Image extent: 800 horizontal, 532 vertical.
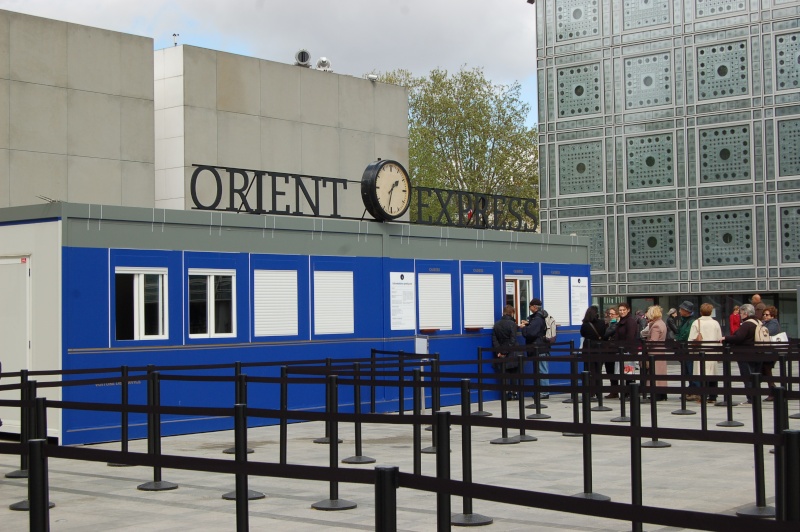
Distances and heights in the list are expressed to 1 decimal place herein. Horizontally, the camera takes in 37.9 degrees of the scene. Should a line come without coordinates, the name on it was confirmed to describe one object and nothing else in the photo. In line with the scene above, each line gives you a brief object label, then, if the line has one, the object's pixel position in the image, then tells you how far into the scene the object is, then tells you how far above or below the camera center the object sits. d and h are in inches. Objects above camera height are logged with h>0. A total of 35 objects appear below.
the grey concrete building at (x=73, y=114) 1270.9 +217.2
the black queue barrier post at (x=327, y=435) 624.6 -75.0
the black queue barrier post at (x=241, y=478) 287.1 -44.6
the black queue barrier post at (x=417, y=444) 437.1 -55.2
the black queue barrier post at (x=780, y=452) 292.0 -43.6
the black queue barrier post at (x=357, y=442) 516.0 -64.4
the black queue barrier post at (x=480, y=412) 732.8 -74.8
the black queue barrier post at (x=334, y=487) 414.6 -67.6
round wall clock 839.7 +80.4
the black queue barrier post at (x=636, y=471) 346.6 -52.5
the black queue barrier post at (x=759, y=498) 383.9 -69.1
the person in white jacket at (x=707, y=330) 860.6 -26.9
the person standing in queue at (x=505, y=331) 894.4 -26.3
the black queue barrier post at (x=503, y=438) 614.9 -75.1
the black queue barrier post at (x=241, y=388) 476.4 -35.6
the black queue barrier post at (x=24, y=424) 467.2 -49.1
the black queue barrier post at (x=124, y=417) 491.6 -48.0
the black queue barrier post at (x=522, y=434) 612.8 -74.5
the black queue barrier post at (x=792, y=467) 238.2 -36.2
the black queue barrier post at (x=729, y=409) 662.5 -65.9
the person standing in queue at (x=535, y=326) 909.8 -22.8
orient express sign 844.0 +121.9
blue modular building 642.8 +5.2
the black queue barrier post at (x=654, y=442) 571.1 -75.5
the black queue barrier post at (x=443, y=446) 294.5 -38.6
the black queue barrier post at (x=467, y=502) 376.2 -67.8
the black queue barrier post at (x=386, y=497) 206.1 -35.3
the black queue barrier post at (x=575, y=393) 512.7 -42.3
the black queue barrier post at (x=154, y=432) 455.8 -50.7
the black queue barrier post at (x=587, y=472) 414.6 -63.5
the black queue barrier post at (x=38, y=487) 264.8 -41.7
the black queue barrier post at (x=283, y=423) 473.1 -48.6
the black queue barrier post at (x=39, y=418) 388.8 -38.5
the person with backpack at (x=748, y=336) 800.3 -29.8
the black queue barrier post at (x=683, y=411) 763.0 -76.9
